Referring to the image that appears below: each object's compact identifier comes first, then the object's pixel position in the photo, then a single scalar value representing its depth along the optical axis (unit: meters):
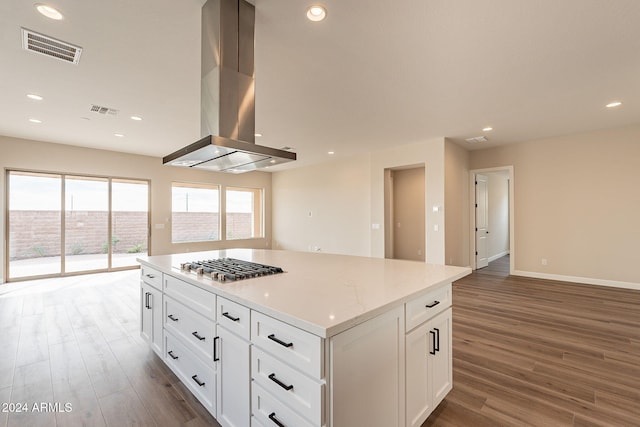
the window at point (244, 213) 8.71
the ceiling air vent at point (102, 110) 3.89
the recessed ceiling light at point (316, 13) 2.02
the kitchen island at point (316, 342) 1.09
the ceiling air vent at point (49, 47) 2.32
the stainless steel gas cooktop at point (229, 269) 1.76
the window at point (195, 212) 7.59
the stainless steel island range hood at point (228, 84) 1.94
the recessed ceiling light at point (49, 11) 1.99
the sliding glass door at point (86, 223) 6.09
